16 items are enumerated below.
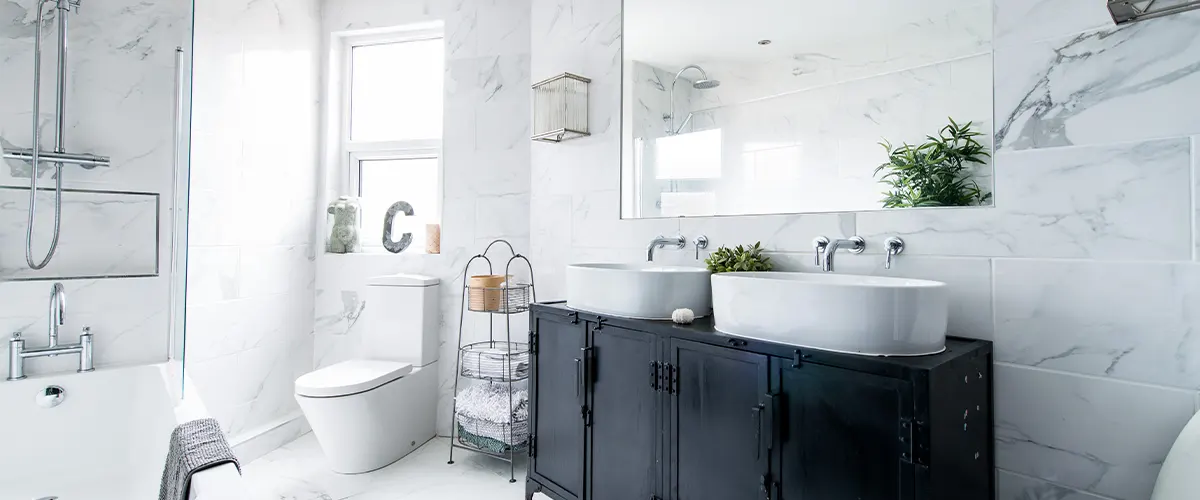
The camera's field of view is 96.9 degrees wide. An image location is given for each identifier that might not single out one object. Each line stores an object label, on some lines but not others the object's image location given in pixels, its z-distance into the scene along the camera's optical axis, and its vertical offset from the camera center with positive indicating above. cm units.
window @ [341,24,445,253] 312 +78
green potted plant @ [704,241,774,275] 176 -1
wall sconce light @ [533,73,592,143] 241 +68
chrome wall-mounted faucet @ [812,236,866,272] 159 +3
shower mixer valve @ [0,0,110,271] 180 +37
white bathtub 175 -63
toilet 235 -62
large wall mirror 147 +50
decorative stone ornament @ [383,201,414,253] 309 +13
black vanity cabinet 114 -42
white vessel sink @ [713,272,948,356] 118 -13
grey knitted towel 131 -52
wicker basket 255 -21
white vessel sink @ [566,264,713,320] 170 -12
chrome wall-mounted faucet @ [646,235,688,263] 206 +5
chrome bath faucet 179 -34
